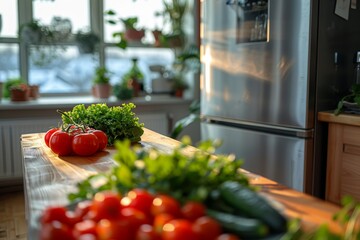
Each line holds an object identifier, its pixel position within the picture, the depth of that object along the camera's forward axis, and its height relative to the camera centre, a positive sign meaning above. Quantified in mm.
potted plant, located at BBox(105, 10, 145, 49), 3359 +328
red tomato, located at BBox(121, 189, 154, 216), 729 -239
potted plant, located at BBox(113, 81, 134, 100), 3256 -175
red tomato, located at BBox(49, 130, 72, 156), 1387 -254
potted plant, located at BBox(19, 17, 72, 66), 3152 +261
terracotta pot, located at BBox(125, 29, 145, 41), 3418 +309
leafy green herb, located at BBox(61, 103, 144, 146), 1574 -199
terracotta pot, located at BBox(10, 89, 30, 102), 3041 -187
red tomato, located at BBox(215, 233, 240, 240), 633 -265
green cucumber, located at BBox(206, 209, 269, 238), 663 -263
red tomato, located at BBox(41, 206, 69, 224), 729 -266
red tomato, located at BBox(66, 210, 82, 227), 737 -276
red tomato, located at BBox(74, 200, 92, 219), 765 -267
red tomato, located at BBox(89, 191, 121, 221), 703 -243
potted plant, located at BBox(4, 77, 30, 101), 3043 -148
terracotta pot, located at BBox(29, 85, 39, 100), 3211 -173
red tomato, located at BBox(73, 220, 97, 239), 668 -266
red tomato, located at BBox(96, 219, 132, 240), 637 -257
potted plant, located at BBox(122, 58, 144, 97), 3447 -66
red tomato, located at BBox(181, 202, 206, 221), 704 -248
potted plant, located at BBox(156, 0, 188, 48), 3531 +469
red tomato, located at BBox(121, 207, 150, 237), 662 -250
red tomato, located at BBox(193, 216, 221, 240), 650 -259
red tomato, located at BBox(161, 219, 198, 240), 623 -252
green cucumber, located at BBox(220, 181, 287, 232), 725 -247
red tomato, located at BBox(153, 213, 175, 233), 657 -250
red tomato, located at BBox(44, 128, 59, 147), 1536 -251
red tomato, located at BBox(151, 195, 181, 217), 702 -240
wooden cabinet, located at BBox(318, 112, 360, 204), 1820 -400
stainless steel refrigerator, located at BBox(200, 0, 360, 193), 1894 -42
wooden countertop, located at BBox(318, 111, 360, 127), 1778 -217
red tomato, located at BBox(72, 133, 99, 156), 1368 -251
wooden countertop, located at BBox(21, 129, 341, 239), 865 -304
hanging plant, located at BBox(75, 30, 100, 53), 3297 +249
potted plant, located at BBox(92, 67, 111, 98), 3305 -112
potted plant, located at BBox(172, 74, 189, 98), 3604 -141
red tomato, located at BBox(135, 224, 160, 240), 625 -257
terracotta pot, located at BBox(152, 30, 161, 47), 3533 +295
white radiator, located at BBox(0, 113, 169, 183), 2977 -526
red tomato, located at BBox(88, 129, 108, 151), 1431 -241
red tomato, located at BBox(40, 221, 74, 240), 665 -271
